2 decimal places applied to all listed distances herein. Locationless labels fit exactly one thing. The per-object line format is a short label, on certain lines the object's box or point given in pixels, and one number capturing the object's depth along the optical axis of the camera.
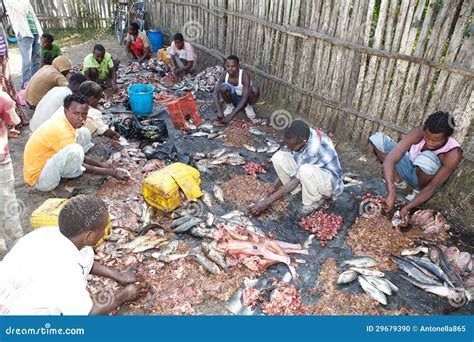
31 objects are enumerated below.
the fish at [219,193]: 4.86
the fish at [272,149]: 6.07
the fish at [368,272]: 3.63
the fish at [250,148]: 6.13
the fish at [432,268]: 3.61
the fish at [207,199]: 4.67
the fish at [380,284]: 3.47
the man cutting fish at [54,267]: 2.12
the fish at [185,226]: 4.14
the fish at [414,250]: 3.94
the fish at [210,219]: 4.24
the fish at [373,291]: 3.40
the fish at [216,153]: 5.85
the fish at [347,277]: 3.57
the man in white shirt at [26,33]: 7.07
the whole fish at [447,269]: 3.59
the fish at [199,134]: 6.55
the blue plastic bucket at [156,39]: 11.20
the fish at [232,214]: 4.43
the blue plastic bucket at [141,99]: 6.97
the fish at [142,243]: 3.94
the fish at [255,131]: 6.75
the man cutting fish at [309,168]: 4.13
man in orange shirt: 4.29
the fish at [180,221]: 4.23
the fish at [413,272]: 3.61
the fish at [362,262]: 3.79
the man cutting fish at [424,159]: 4.11
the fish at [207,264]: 3.68
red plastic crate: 6.62
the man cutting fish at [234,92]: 6.95
